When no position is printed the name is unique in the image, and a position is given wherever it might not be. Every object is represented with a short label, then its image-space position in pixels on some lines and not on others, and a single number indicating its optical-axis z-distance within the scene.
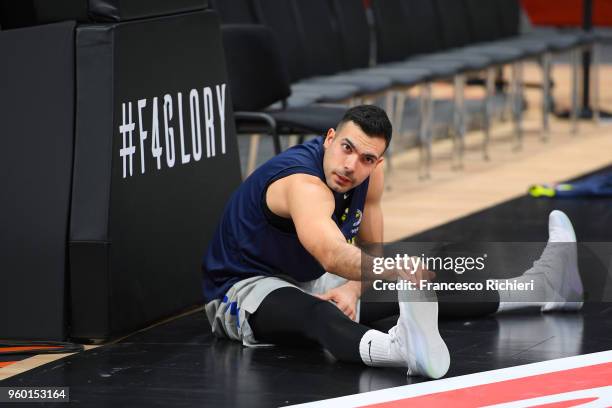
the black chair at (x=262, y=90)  11.97
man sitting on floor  7.23
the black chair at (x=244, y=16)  13.34
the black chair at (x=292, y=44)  14.07
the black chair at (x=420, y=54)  16.04
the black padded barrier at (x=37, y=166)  8.35
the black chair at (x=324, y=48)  14.74
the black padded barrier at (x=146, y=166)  8.32
